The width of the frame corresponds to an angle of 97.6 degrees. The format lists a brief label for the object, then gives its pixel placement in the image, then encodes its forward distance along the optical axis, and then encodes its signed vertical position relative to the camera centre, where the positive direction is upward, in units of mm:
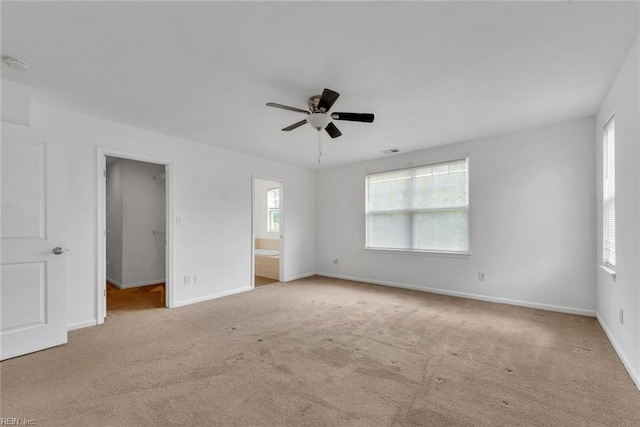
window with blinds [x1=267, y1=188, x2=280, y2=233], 7809 +101
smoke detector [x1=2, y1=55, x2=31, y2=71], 2191 +1207
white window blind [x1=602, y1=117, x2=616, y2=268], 2816 +212
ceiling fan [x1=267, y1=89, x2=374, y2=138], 2597 +958
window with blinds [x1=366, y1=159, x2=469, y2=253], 4539 +89
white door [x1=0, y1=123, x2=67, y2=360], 2459 -276
